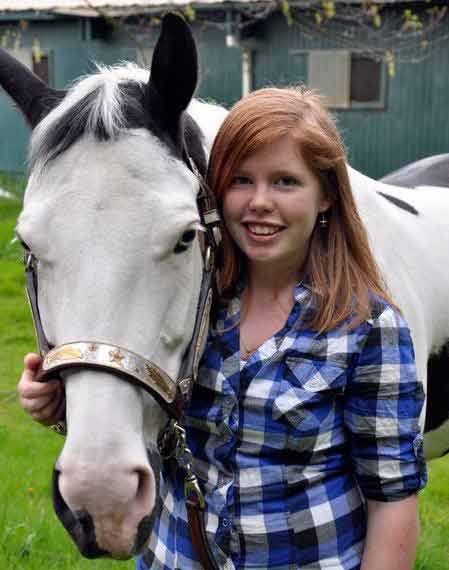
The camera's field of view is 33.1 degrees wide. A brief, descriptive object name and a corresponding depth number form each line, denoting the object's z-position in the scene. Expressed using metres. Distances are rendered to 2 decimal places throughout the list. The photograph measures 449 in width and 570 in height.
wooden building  11.11
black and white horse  1.43
